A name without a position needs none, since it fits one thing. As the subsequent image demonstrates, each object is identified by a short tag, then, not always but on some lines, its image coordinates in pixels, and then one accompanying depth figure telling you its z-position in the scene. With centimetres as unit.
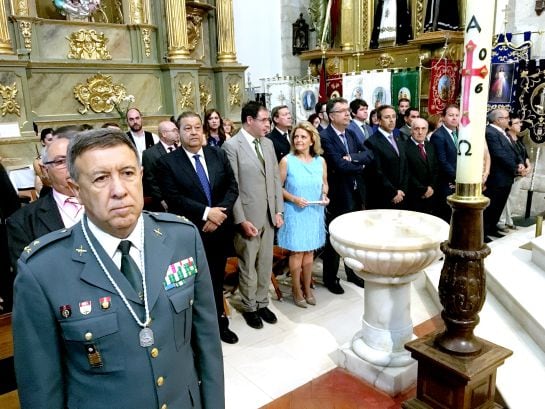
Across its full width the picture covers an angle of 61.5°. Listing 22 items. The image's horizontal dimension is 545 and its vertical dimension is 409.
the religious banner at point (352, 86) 834
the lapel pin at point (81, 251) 118
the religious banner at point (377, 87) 795
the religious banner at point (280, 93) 974
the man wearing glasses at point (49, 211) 184
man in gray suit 322
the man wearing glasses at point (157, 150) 391
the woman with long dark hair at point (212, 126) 495
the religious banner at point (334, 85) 866
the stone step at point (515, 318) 235
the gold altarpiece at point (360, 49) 841
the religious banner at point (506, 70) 632
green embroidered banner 766
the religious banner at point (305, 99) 920
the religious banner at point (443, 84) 717
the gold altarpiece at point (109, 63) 635
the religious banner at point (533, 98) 614
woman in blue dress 350
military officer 115
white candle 183
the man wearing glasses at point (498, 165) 490
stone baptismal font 235
